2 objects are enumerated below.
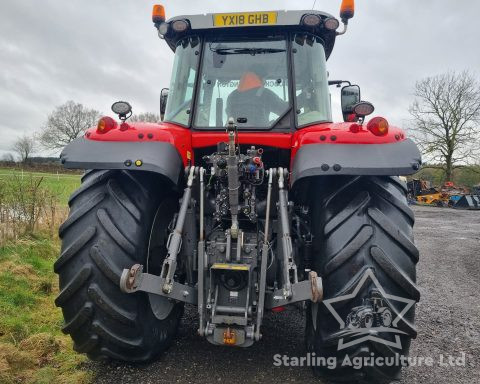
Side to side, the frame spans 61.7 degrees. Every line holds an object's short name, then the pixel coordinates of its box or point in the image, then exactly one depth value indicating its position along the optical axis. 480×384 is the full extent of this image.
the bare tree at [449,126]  29.38
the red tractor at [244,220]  2.29
